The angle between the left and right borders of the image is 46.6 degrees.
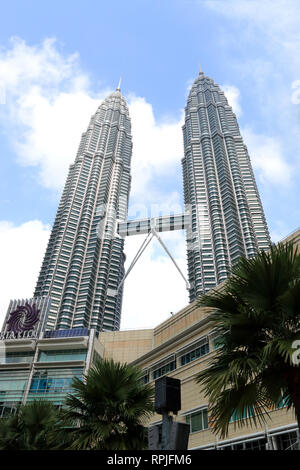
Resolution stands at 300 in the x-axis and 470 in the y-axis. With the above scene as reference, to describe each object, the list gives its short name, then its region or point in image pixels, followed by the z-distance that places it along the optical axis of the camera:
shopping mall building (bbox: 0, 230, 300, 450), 20.19
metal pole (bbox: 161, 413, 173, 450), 5.18
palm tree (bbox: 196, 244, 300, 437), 7.82
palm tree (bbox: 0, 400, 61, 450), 15.08
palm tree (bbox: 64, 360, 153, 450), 11.75
